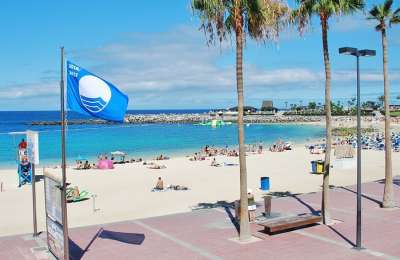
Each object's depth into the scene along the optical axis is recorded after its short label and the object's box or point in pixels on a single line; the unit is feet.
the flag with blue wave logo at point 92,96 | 30.53
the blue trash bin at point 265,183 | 75.10
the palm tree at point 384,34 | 54.60
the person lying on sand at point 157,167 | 109.91
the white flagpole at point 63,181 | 30.35
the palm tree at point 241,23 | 41.39
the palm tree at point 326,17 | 46.03
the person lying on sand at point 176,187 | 77.48
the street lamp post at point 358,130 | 39.65
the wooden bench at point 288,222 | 43.98
